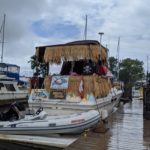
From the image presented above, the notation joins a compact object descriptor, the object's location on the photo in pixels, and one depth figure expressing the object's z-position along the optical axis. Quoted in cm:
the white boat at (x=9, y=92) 1188
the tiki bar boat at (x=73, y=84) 632
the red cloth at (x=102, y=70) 743
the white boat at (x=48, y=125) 544
